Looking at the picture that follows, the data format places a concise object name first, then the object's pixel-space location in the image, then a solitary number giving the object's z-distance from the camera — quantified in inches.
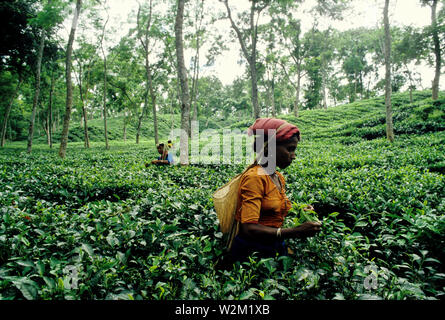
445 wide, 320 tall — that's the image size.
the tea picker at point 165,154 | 373.7
